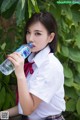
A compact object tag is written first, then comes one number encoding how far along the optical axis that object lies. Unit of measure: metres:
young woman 1.72
